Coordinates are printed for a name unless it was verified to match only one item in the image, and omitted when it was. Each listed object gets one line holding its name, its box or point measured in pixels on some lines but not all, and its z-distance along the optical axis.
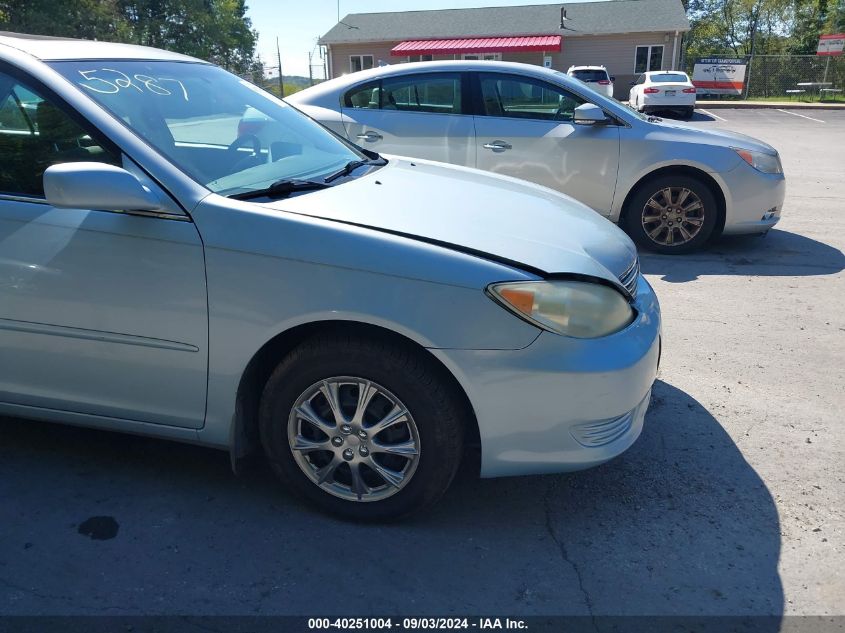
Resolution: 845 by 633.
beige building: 36.75
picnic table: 34.09
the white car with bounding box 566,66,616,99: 29.86
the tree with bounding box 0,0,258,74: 28.78
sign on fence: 33.94
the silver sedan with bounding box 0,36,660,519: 2.49
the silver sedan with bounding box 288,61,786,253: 6.38
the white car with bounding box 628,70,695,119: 25.73
